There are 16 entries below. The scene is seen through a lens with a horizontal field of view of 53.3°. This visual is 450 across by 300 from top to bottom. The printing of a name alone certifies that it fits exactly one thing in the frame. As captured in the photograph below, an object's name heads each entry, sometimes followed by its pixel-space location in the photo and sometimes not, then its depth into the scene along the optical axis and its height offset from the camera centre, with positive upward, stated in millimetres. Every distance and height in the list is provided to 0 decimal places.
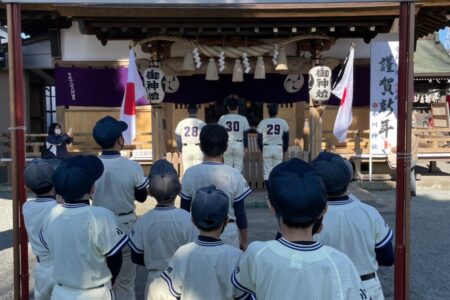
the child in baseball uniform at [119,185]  3510 -451
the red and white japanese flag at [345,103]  5336 +294
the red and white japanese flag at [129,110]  4664 +191
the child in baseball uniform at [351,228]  2398 -546
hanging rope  8487 +1501
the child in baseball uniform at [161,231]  2766 -640
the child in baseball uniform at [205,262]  2270 -684
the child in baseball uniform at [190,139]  8023 -202
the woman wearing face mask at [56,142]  9164 -257
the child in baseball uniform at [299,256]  1647 -490
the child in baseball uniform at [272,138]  8164 -204
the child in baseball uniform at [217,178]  3271 -372
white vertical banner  8328 +764
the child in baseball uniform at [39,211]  2838 -533
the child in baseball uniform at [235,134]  8031 -122
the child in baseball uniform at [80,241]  2418 -612
